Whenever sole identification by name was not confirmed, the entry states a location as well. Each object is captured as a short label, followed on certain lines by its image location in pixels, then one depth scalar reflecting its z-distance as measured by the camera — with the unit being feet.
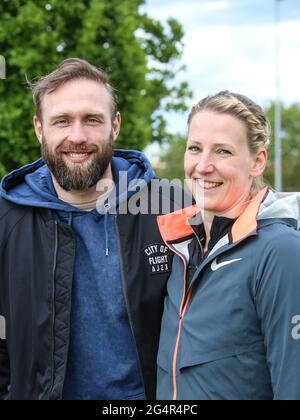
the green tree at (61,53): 24.21
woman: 7.55
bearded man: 9.96
